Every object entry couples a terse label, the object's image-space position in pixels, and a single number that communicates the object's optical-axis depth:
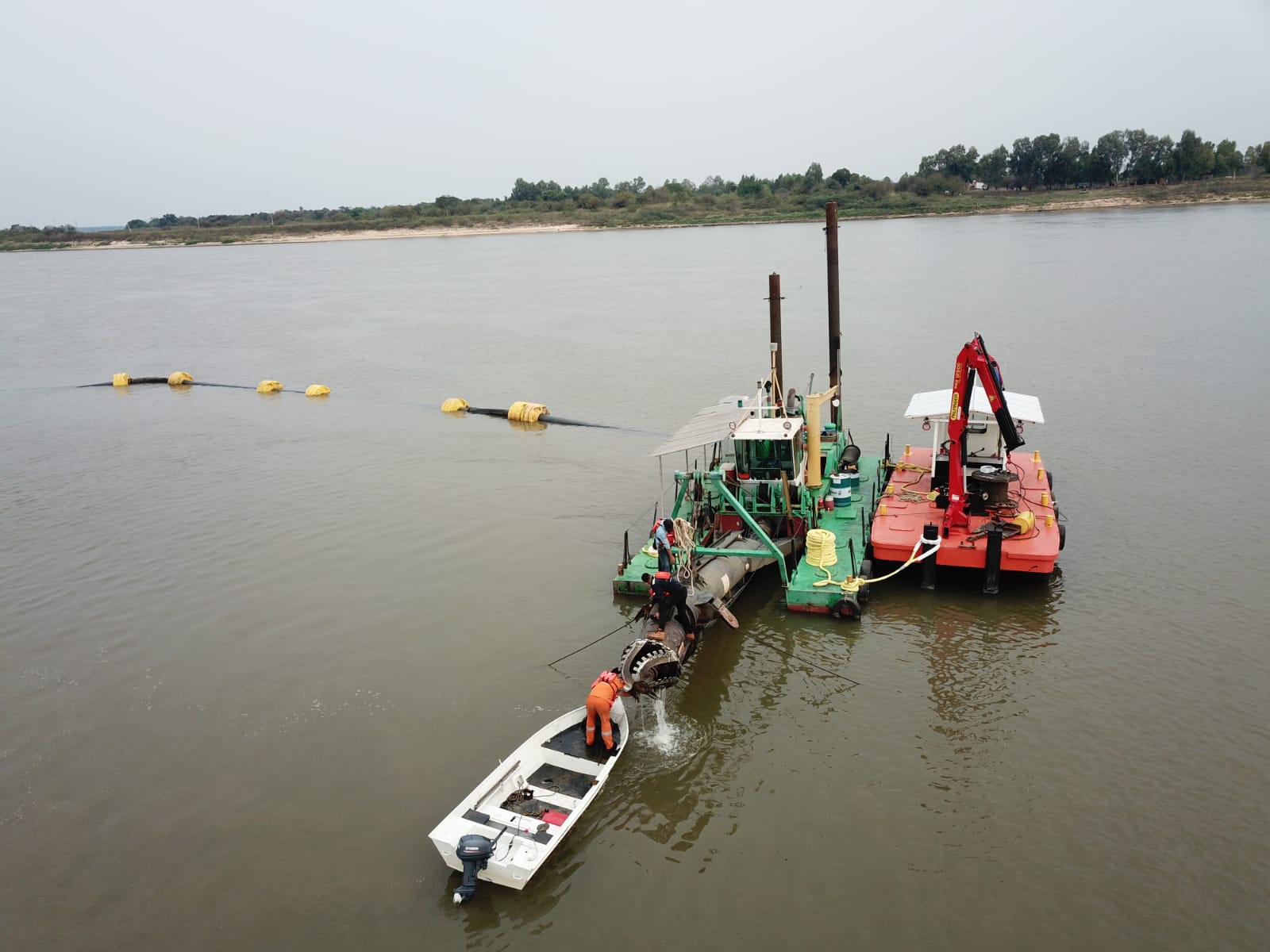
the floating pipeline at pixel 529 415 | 29.17
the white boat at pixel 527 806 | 8.95
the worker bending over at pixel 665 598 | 12.34
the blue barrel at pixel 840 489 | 17.86
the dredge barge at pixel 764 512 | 14.45
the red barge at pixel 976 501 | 14.78
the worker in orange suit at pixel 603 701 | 10.61
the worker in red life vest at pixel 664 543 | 12.95
